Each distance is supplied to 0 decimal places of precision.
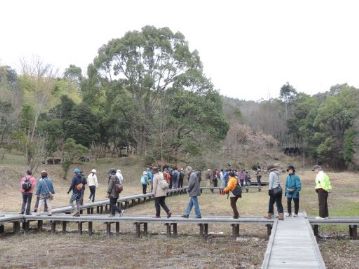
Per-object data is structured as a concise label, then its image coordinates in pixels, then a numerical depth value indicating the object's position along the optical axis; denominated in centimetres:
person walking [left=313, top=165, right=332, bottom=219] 1323
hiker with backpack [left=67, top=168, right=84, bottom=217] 1525
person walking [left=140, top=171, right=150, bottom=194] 2413
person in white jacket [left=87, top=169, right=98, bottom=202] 1934
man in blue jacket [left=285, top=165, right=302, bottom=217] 1339
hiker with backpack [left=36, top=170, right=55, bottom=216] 1484
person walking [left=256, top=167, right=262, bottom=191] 3292
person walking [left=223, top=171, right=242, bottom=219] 1305
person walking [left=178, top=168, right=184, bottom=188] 3112
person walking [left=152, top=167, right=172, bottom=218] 1335
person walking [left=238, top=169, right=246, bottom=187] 3197
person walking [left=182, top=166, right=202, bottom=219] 1342
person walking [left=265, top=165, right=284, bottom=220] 1280
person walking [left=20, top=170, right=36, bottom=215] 1484
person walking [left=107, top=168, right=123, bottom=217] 1480
